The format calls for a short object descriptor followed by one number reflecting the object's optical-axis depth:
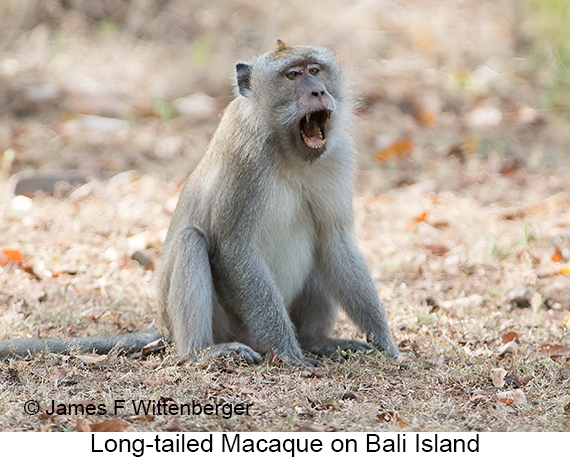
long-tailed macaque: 10.71
